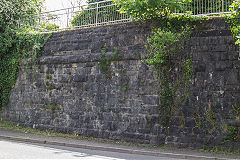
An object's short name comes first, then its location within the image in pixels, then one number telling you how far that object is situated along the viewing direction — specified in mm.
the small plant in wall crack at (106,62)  11703
